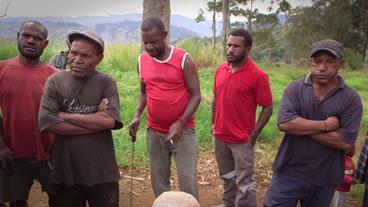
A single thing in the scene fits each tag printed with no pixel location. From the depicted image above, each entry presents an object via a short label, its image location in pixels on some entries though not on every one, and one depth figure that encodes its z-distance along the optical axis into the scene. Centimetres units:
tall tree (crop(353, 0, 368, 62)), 2722
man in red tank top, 323
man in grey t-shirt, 261
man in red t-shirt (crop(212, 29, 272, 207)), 351
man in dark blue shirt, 271
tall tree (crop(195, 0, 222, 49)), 2674
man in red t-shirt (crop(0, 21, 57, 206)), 291
